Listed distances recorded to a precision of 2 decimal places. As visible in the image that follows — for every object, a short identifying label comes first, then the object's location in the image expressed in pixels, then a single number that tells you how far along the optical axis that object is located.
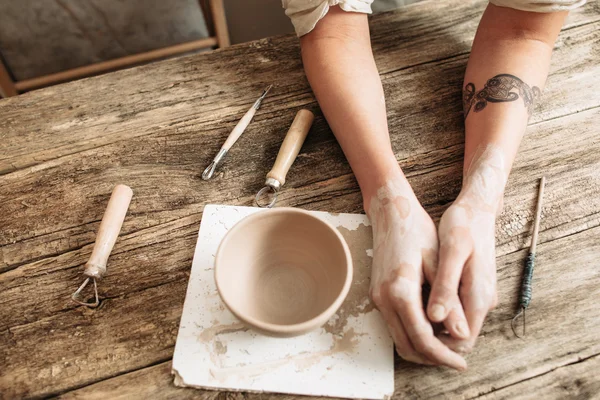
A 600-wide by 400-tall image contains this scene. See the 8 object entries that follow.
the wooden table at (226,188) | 0.69
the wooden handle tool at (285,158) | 0.84
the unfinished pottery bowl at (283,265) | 0.68
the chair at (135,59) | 1.45
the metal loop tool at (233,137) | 0.88
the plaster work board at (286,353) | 0.67
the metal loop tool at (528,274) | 0.72
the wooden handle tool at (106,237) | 0.75
